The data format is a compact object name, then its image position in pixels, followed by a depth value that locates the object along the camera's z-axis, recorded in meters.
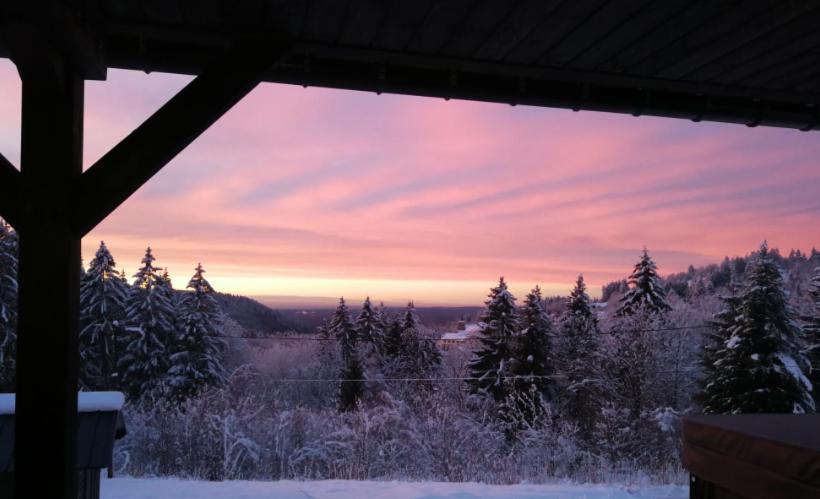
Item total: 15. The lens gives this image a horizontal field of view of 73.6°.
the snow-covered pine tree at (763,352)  18.08
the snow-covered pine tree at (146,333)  26.12
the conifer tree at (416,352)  29.20
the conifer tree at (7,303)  20.66
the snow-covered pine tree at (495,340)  26.55
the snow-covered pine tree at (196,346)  26.17
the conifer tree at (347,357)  27.43
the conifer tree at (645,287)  28.30
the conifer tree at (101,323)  24.92
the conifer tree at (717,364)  19.08
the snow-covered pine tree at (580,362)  24.33
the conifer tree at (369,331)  30.52
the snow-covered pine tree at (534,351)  26.11
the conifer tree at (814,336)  20.80
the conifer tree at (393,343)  30.33
